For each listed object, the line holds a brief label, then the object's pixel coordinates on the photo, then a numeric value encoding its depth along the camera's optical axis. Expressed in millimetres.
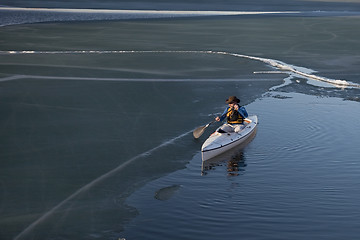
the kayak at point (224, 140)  19016
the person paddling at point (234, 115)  21406
